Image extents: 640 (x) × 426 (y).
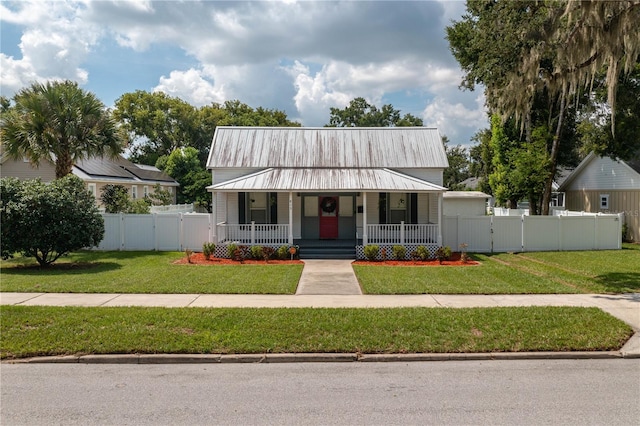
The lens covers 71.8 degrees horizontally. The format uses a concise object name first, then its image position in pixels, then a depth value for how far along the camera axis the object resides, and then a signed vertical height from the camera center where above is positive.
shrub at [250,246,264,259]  16.55 -1.36
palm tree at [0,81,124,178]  18.52 +3.88
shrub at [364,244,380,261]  16.39 -1.39
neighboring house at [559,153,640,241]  22.30 +1.34
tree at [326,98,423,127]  52.84 +11.83
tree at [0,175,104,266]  13.58 -0.09
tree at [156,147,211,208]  37.26 +3.46
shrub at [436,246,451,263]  16.20 -1.47
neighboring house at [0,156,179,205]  25.72 +2.74
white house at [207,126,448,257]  17.69 +1.17
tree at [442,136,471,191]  56.00 +6.34
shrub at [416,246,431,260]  16.39 -1.47
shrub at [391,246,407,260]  16.42 -1.43
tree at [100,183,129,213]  20.59 +0.75
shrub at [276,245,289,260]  16.69 -1.45
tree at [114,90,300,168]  49.19 +10.72
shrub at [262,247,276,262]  16.53 -1.44
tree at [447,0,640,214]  11.42 +4.94
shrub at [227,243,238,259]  16.56 -1.28
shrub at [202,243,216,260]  16.75 -1.30
